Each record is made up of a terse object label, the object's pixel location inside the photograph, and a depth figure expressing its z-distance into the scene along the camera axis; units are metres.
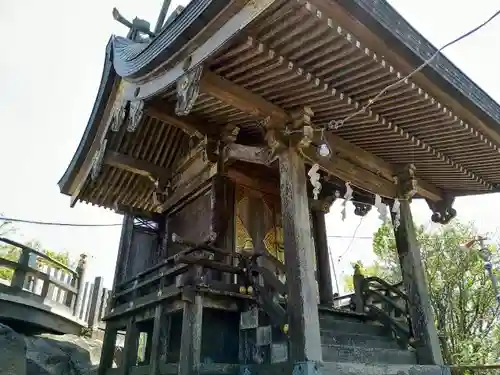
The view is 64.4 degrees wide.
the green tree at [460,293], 12.50
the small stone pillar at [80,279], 13.43
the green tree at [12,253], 20.98
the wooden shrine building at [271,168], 4.51
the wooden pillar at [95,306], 14.21
